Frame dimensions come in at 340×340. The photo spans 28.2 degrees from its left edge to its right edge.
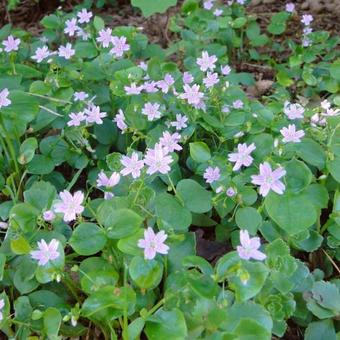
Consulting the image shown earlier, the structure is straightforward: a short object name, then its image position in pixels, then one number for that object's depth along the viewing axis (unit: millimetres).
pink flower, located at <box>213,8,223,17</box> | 778
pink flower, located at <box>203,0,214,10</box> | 778
